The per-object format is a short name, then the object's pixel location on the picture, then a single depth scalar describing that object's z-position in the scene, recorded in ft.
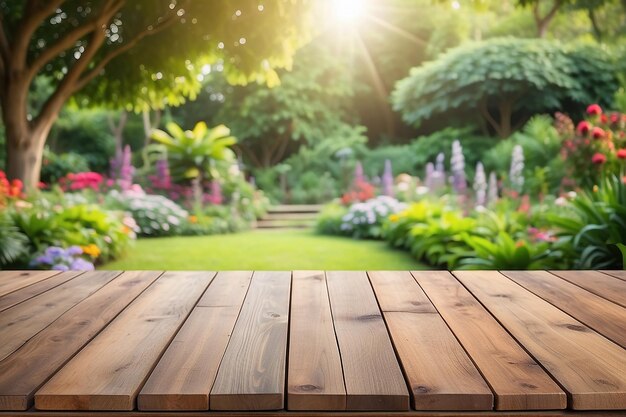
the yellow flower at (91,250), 16.46
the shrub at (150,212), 27.07
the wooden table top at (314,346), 4.12
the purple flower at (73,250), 15.29
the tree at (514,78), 42.29
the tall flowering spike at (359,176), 33.40
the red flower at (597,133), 18.40
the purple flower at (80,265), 15.32
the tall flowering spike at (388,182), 29.94
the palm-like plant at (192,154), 35.88
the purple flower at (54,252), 15.05
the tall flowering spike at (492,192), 23.11
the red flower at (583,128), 18.61
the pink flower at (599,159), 18.16
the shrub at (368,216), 26.14
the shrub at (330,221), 27.73
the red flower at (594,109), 19.32
